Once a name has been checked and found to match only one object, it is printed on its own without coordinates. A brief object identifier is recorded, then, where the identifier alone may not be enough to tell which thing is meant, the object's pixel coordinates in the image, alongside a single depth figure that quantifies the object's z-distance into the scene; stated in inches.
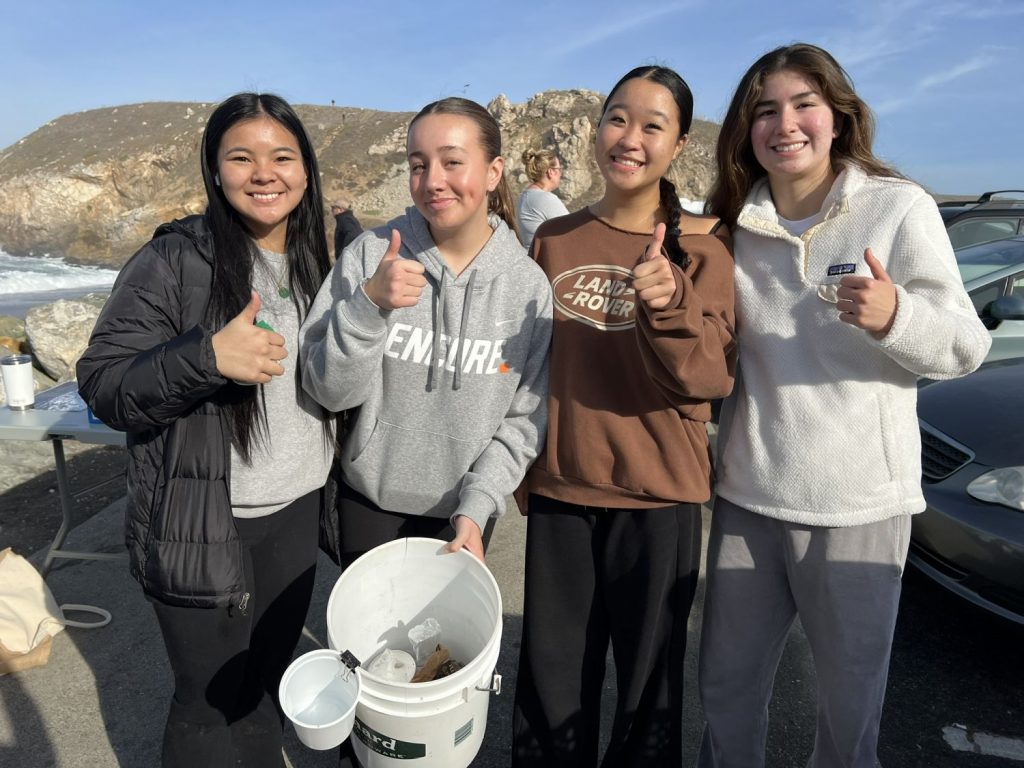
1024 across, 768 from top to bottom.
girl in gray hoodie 73.2
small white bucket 49.7
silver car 167.9
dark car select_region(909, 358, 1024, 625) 109.1
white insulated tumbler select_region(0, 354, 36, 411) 147.3
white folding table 138.1
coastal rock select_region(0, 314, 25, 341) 318.0
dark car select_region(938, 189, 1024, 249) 231.1
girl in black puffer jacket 64.8
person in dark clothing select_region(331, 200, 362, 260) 183.3
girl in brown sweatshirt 73.1
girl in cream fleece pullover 66.5
